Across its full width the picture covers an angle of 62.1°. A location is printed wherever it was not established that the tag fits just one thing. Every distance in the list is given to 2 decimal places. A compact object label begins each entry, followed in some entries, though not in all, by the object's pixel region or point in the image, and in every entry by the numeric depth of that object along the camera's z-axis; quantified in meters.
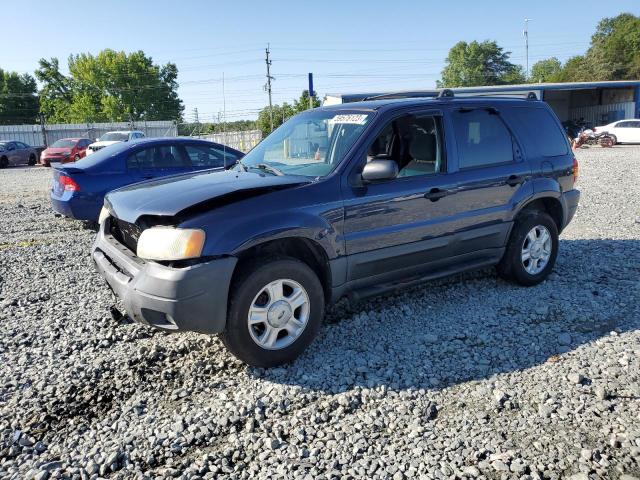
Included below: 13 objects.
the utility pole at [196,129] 36.00
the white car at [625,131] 30.31
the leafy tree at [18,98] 68.88
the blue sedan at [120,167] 8.33
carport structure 35.06
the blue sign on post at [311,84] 24.89
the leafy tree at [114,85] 74.12
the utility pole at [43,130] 38.16
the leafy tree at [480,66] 100.50
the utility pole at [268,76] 49.95
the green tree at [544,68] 121.81
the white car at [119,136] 26.55
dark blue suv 3.51
